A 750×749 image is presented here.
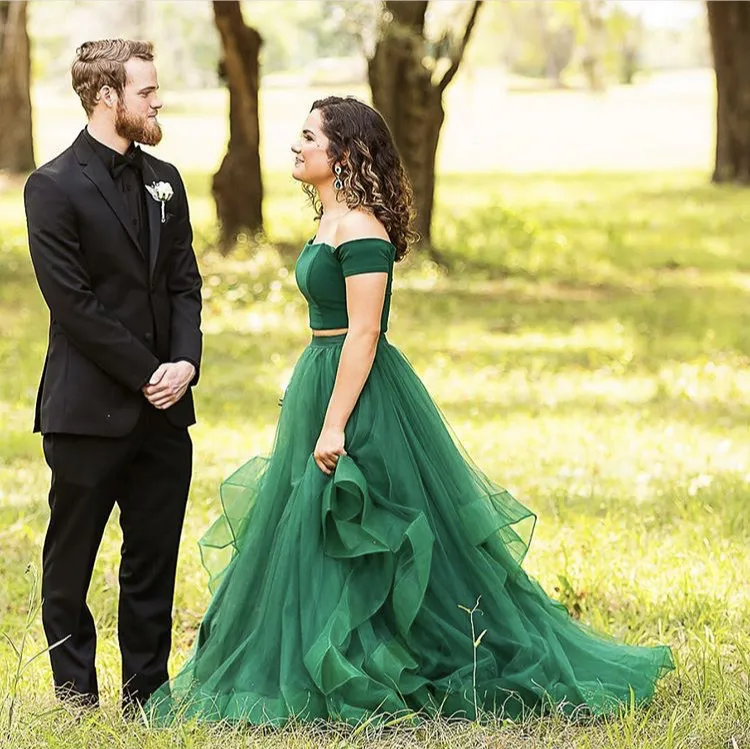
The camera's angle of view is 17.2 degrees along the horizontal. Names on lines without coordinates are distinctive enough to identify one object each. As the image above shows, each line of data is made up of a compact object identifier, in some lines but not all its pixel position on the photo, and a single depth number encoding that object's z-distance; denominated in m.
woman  7.78
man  7.46
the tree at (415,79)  27.05
